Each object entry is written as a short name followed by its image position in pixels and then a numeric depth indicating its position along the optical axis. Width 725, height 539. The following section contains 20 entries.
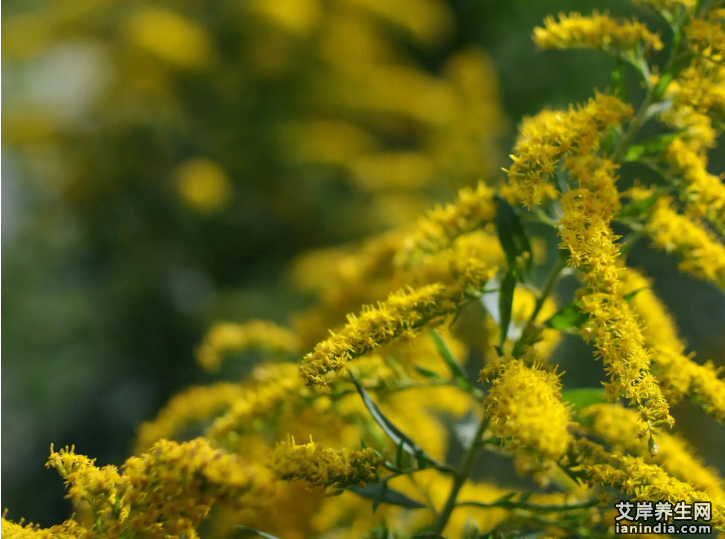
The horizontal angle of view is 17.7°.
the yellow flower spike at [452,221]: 0.73
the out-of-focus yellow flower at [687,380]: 0.69
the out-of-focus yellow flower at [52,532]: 0.66
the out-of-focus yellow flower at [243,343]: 0.82
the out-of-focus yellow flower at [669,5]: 0.71
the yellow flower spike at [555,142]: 0.69
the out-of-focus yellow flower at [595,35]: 0.71
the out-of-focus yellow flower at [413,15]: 1.61
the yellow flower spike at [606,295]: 0.66
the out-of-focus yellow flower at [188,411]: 0.79
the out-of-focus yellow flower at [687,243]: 0.71
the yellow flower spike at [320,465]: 0.67
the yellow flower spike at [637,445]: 0.70
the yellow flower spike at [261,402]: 0.72
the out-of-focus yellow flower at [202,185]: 1.41
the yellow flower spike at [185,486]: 0.65
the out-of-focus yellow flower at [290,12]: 1.46
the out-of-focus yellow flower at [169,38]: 1.50
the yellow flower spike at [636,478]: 0.67
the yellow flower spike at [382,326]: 0.67
